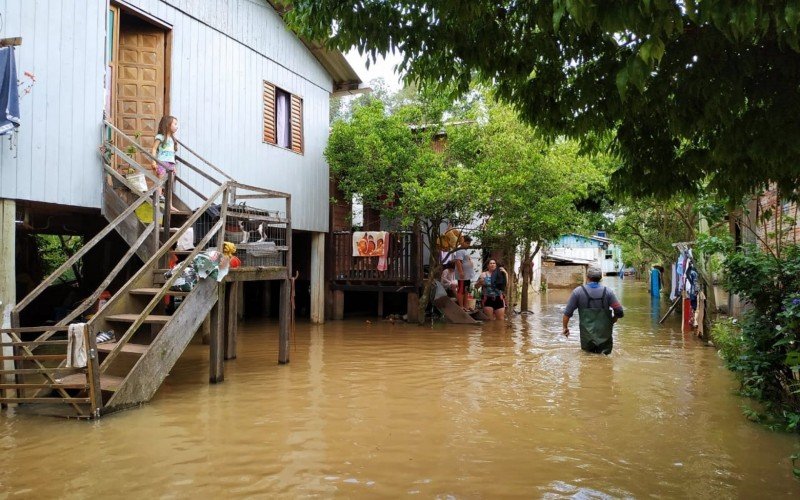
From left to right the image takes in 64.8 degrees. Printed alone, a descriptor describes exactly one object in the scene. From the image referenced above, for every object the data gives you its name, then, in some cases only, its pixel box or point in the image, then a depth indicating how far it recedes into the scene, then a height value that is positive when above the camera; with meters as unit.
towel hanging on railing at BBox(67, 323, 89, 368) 6.16 -0.92
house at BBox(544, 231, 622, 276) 43.01 +0.38
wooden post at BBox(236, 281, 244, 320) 17.95 -1.44
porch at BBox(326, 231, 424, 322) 16.58 -0.41
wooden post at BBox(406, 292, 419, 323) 16.70 -1.38
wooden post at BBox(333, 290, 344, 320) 17.27 -1.33
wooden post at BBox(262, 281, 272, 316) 18.81 -1.42
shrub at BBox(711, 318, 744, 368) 8.48 -1.19
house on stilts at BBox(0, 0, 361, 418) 7.34 +1.51
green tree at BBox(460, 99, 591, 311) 14.61 +1.91
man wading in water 9.80 -0.80
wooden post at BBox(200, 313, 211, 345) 12.69 -1.60
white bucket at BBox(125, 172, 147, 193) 9.21 +1.07
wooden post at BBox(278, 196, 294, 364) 10.24 -0.93
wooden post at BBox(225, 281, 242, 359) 10.44 -1.15
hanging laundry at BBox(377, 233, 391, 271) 16.44 -0.14
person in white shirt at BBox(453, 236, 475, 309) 17.72 -0.38
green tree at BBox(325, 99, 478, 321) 14.25 +2.04
